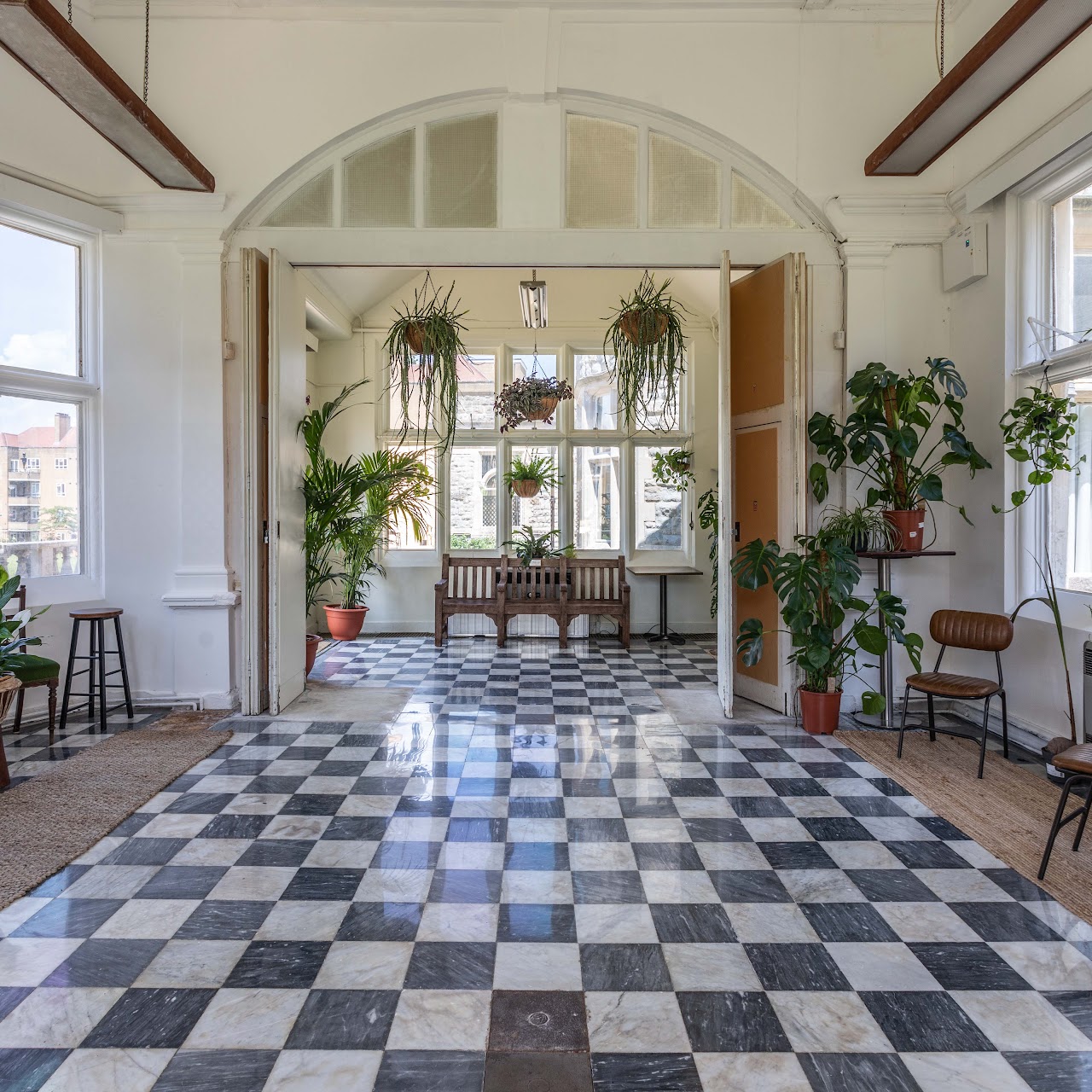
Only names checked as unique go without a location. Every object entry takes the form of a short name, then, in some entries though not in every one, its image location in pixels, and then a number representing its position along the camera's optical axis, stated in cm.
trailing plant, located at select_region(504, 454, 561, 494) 812
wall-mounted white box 467
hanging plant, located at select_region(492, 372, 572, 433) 724
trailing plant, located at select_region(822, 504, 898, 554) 469
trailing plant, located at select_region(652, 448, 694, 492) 822
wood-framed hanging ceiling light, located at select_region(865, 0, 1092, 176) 315
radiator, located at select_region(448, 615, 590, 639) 828
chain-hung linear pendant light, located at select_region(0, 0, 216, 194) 318
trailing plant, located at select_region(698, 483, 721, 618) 781
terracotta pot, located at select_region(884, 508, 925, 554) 461
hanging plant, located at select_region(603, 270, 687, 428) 513
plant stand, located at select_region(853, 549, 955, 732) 466
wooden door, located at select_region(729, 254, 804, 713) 495
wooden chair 426
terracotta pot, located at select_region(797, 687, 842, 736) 469
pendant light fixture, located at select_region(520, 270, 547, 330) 638
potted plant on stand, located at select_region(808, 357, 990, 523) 441
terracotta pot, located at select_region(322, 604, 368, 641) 781
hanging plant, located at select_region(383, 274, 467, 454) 519
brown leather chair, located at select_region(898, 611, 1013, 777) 395
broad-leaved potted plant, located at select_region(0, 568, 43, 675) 400
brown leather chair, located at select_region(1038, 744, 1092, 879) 270
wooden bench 757
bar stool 470
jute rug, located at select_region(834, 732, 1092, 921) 288
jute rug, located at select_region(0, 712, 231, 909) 296
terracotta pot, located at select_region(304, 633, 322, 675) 616
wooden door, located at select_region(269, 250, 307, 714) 497
